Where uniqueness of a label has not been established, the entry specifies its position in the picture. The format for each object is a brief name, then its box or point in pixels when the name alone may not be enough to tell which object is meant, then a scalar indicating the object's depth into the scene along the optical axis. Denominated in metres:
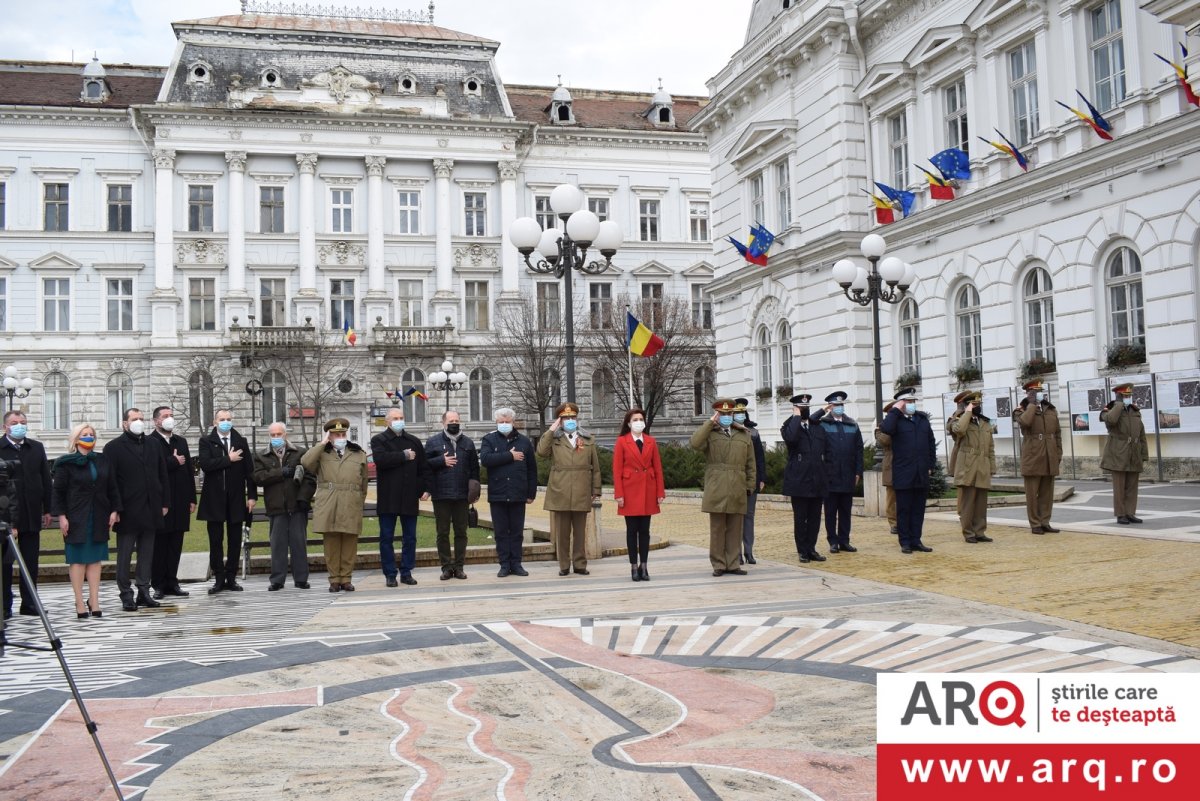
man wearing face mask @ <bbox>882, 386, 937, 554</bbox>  14.44
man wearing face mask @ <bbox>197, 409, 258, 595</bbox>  13.24
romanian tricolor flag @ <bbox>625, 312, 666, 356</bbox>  18.06
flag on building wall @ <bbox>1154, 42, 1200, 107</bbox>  20.17
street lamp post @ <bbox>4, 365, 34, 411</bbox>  34.12
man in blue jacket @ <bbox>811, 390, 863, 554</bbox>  14.47
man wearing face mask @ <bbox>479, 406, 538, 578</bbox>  13.72
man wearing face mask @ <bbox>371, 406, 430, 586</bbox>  13.37
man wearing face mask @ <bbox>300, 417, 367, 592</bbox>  12.84
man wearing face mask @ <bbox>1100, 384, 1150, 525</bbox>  15.77
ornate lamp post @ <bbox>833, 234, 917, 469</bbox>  20.39
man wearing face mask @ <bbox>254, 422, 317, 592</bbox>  13.27
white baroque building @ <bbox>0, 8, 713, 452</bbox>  54.19
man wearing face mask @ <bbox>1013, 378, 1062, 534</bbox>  15.69
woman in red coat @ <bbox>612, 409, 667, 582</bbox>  13.05
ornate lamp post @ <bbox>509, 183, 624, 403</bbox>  15.36
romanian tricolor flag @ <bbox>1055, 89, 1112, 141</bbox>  22.65
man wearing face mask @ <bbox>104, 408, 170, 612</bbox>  11.80
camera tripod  4.89
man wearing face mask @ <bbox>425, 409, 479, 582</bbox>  13.66
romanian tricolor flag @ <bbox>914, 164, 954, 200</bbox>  28.02
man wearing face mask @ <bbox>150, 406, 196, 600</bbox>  12.88
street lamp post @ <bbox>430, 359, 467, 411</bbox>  38.76
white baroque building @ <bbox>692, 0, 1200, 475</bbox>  22.09
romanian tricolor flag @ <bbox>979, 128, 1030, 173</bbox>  25.45
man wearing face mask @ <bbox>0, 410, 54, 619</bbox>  11.43
